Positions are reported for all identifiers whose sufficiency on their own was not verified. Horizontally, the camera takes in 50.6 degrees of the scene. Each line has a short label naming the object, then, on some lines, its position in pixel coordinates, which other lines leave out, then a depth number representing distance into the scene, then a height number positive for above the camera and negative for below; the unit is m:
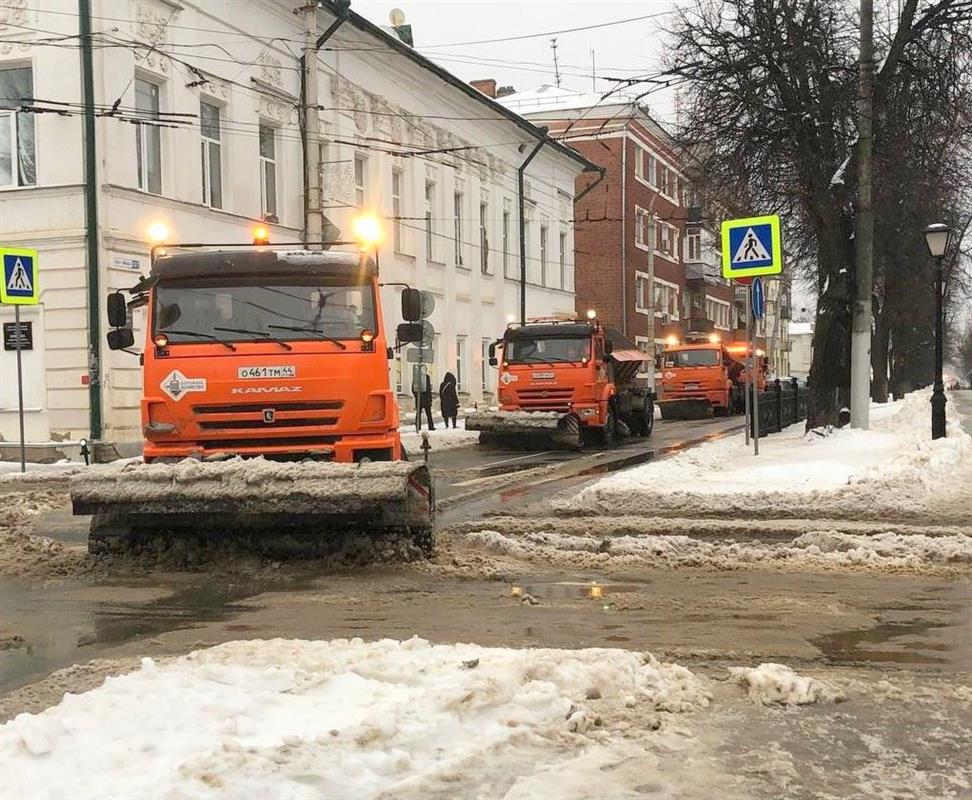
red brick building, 53.16 +8.44
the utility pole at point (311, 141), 18.64 +4.22
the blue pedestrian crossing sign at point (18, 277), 15.47 +1.54
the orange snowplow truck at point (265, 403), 7.32 -0.24
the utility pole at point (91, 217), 19.00 +2.96
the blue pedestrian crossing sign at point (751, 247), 13.31 +1.56
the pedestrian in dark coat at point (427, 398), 25.05 -0.72
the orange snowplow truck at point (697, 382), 34.47 -0.51
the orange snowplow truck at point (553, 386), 19.53 -0.34
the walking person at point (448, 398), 26.55 -0.71
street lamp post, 16.67 +1.78
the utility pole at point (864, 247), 16.34 +1.88
